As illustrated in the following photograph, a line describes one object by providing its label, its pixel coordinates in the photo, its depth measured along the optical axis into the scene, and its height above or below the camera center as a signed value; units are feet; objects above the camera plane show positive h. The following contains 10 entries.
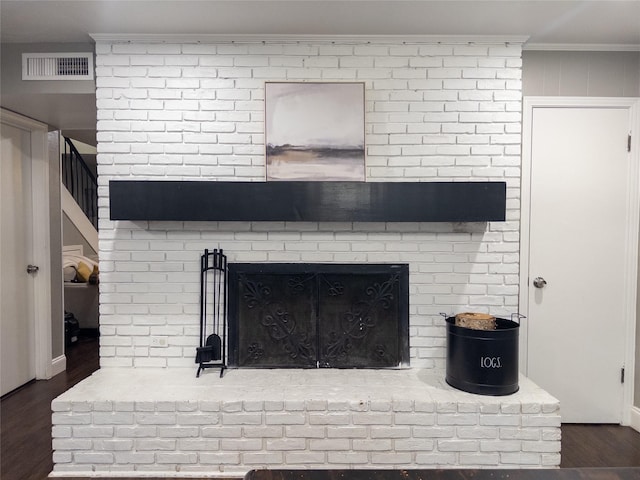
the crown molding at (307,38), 8.70 +3.96
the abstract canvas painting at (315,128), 8.82 +2.08
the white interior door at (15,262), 10.71 -1.04
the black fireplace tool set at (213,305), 8.82 -1.75
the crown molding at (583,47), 9.05 +3.96
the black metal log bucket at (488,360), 7.52 -2.47
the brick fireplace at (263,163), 8.86 +1.34
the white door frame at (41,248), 11.69 -0.71
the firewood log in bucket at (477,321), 7.86 -1.84
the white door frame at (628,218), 9.12 +0.20
